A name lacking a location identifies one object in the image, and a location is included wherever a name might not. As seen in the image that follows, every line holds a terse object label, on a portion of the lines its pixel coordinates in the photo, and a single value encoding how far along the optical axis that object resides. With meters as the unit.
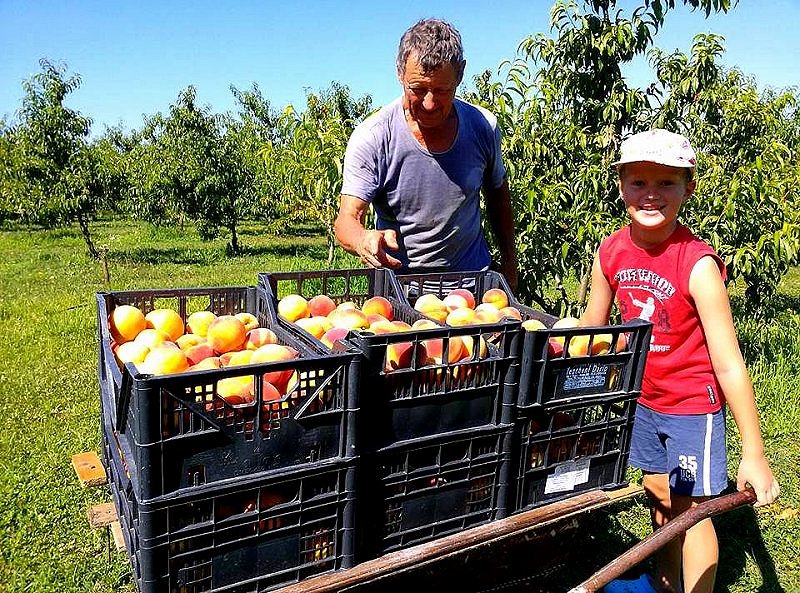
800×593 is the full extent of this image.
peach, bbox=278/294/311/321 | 2.39
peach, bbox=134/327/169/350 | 1.99
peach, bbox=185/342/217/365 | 1.93
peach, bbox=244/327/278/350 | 2.08
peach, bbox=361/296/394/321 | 2.34
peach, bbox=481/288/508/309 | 2.54
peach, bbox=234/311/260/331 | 2.24
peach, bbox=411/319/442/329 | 2.05
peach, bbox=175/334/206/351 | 2.08
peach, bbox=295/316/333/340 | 2.20
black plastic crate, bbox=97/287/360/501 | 1.36
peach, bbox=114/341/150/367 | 1.93
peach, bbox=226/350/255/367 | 1.91
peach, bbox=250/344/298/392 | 1.86
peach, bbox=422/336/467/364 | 1.87
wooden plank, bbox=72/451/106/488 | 2.54
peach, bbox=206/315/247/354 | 2.08
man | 2.48
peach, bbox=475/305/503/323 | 2.27
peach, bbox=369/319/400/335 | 2.06
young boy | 2.05
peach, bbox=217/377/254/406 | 1.62
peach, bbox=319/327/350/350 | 1.98
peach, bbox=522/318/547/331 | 2.20
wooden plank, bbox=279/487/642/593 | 1.61
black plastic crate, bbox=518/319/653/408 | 1.83
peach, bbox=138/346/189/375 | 1.78
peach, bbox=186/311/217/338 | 2.27
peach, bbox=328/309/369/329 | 2.11
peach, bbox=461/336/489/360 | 1.78
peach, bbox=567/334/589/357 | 2.07
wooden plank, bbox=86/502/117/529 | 2.09
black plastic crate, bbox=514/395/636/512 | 1.92
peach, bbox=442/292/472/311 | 2.46
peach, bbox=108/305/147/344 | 2.15
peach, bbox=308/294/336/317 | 2.45
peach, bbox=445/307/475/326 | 2.21
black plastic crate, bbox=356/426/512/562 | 1.68
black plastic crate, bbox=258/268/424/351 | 2.27
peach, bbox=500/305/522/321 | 2.34
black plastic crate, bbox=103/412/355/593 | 1.41
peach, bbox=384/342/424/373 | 1.75
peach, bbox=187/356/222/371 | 1.83
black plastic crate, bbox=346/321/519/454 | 1.62
